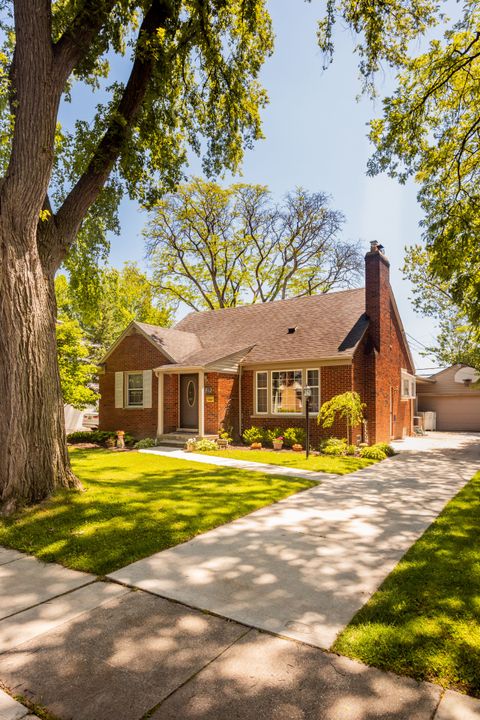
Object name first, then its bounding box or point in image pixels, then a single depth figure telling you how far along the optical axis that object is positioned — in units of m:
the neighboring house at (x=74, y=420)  22.05
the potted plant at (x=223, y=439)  14.99
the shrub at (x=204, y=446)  14.18
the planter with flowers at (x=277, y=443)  14.48
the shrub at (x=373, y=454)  12.46
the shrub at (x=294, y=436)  14.49
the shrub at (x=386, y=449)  13.25
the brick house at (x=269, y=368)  14.91
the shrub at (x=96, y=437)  16.19
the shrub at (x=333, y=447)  13.08
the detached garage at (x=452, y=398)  25.25
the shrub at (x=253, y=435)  15.43
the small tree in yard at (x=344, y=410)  13.05
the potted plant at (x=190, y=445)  14.33
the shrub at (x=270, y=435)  15.04
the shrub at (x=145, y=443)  15.46
